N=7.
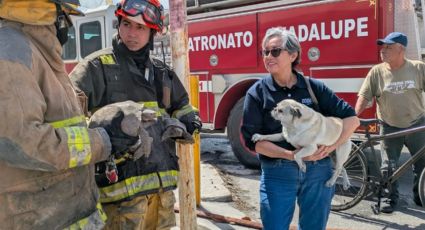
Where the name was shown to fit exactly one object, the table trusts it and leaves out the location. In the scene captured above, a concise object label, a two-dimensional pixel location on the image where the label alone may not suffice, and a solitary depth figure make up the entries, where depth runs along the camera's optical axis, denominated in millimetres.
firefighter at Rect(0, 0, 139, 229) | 1439
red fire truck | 5012
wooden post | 3096
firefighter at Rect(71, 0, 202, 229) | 2242
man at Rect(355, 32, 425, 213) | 4543
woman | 2562
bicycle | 4372
